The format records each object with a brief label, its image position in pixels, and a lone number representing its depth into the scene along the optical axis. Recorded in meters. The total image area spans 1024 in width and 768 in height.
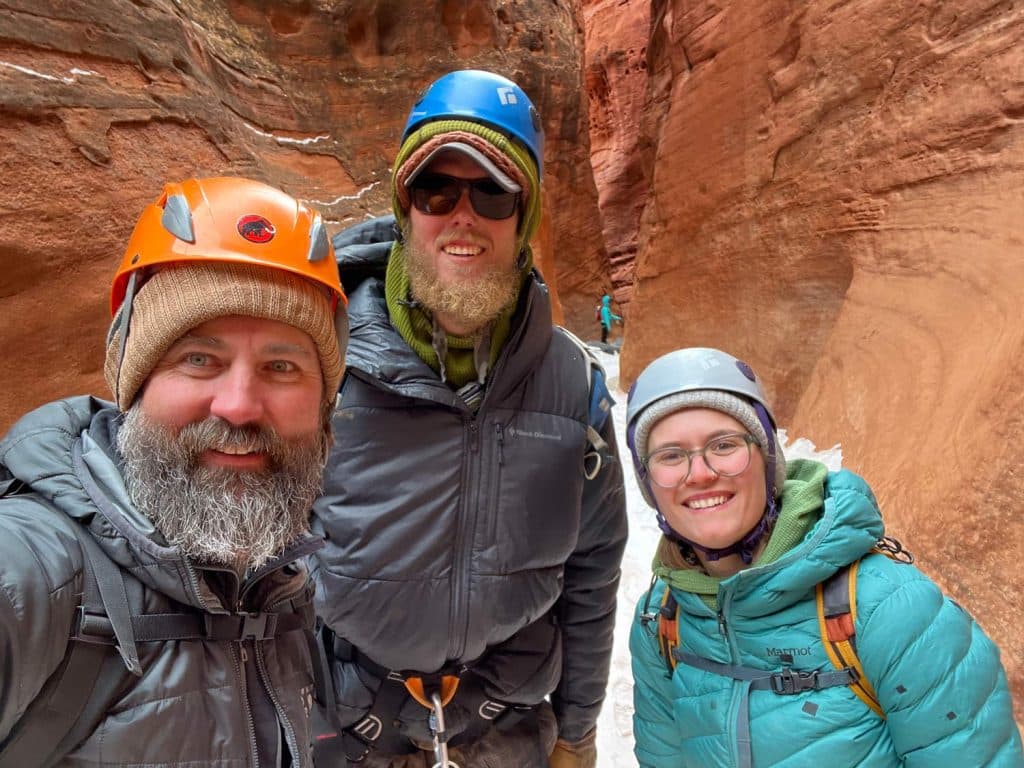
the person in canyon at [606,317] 16.27
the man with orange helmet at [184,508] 0.85
